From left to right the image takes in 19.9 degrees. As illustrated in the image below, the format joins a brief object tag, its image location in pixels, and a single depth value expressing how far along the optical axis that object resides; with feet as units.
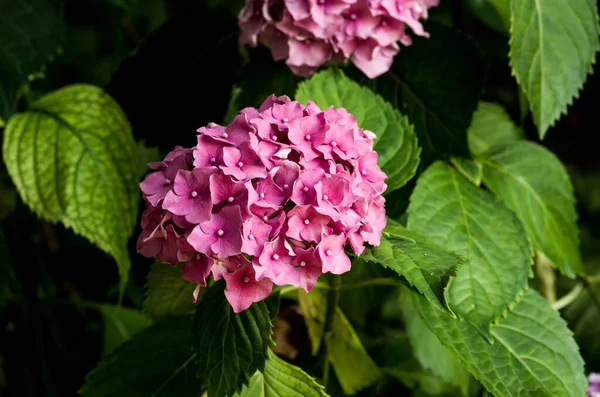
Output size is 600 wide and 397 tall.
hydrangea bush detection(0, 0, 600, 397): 3.13
